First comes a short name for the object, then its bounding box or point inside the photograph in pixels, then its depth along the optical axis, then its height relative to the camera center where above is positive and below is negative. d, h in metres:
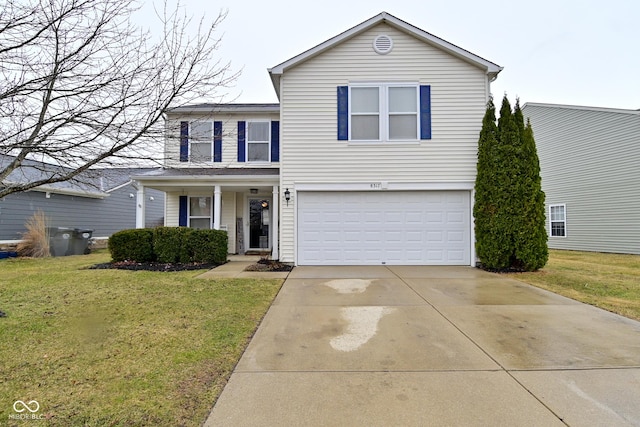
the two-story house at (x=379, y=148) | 10.15 +2.12
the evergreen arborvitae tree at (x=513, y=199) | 9.09 +0.55
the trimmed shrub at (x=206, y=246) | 10.27 -0.77
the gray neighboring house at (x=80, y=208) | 13.26 +0.60
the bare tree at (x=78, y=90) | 3.97 +1.65
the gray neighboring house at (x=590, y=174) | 13.64 +1.98
